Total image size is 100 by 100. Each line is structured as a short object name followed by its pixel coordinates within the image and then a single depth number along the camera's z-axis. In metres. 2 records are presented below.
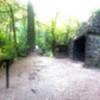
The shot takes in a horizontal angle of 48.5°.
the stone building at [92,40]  4.97
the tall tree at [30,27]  6.66
